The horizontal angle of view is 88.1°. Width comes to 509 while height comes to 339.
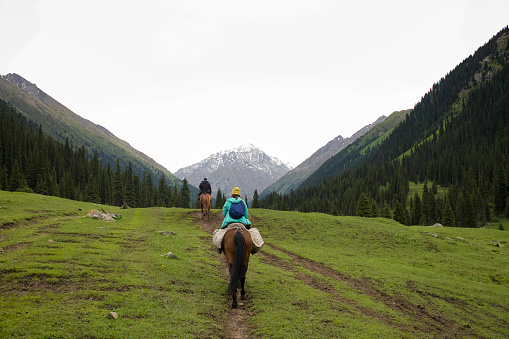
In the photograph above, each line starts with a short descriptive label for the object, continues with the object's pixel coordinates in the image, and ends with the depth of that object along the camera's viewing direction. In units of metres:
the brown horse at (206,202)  32.88
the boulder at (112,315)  8.04
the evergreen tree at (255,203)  91.03
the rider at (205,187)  31.84
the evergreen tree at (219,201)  94.00
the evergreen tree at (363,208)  67.25
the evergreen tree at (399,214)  71.31
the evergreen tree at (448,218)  74.91
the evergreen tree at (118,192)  92.56
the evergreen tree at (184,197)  103.64
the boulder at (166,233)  23.81
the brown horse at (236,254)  11.33
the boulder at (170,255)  16.33
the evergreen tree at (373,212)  70.21
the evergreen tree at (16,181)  65.50
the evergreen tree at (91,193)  80.31
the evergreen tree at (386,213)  79.38
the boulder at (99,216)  27.45
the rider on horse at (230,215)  13.40
